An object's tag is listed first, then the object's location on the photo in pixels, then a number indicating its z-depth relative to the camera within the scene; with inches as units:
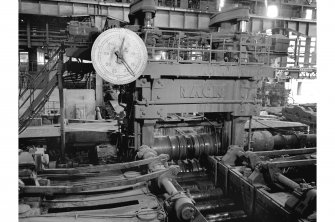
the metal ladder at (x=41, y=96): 265.2
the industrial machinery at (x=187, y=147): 174.1
